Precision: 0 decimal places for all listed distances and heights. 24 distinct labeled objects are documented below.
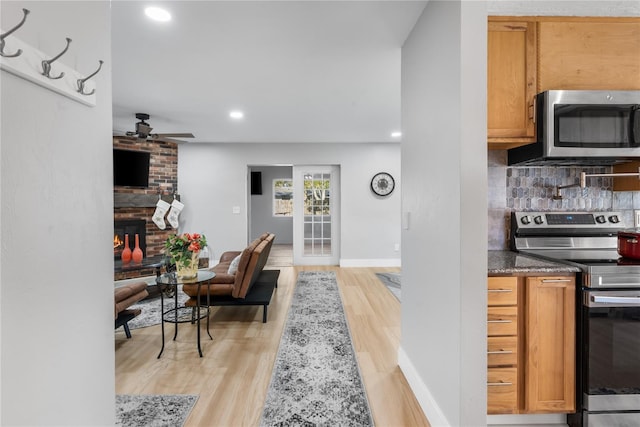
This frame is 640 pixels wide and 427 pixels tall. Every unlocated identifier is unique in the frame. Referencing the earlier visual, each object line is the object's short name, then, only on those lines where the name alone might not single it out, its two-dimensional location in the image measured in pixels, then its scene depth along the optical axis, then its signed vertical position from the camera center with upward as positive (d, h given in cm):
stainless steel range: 168 -73
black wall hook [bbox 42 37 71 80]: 90 +41
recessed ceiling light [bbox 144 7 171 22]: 199 +127
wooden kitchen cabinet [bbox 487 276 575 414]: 174 -75
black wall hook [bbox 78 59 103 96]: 105 +42
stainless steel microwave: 188 +53
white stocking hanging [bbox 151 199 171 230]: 574 -9
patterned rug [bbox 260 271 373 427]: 189 -123
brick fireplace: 535 +26
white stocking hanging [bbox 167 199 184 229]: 598 -7
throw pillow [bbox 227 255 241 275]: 363 -67
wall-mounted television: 521 +71
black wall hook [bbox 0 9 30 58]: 74 +41
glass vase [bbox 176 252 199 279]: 283 -53
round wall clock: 638 +54
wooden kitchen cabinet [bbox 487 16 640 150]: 193 +93
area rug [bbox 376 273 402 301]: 457 -118
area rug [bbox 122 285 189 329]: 340 -123
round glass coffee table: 269 -63
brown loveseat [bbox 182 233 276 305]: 328 -77
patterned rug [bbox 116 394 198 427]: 185 -125
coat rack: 79 +40
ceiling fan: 410 +107
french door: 654 -14
